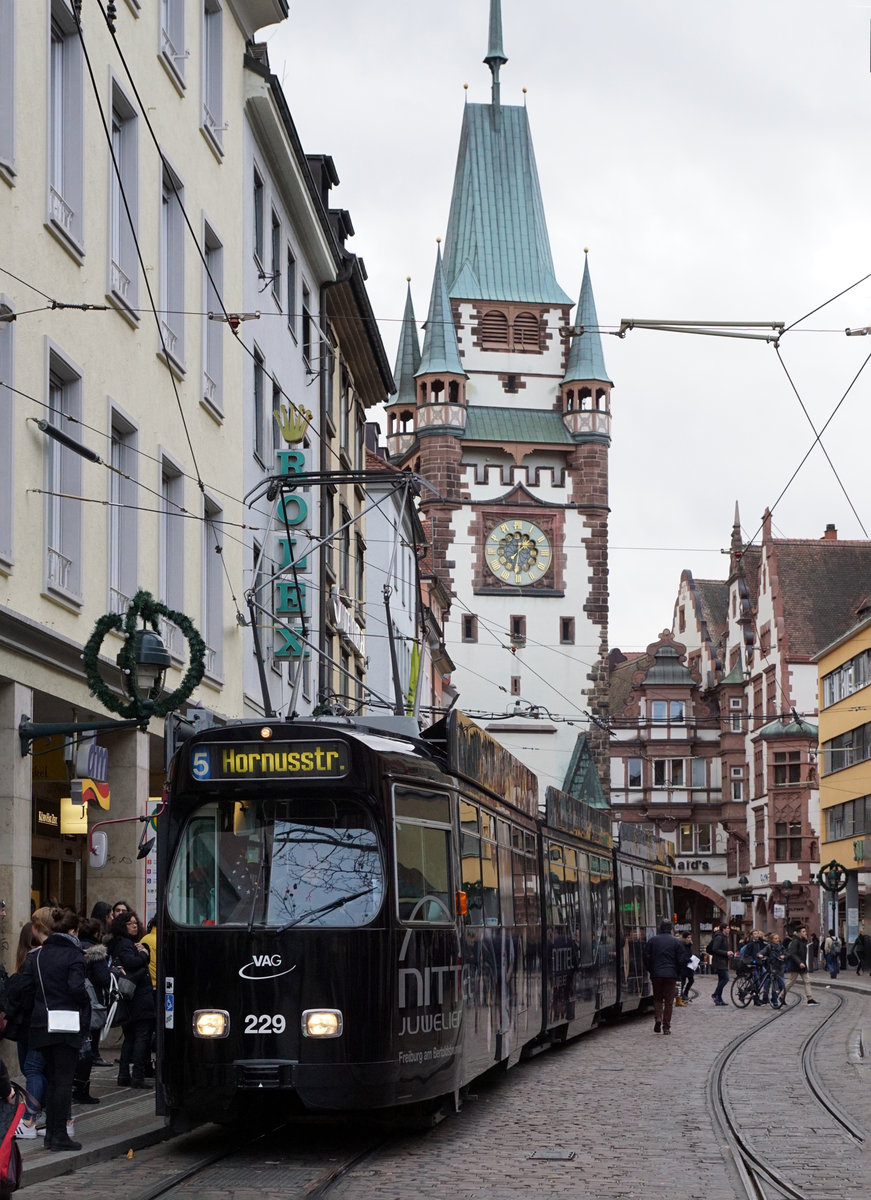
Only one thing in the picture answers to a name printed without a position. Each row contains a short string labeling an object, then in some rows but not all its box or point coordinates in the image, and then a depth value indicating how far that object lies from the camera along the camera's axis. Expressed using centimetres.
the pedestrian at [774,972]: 3609
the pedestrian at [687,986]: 3600
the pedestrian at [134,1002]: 1580
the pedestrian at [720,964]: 3619
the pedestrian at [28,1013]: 1189
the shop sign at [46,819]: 2130
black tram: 1203
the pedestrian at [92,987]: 1455
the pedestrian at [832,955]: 5556
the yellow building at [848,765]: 6191
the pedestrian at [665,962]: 2364
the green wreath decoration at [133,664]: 1588
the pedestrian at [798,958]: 3559
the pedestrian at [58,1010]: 1180
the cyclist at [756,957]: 3649
